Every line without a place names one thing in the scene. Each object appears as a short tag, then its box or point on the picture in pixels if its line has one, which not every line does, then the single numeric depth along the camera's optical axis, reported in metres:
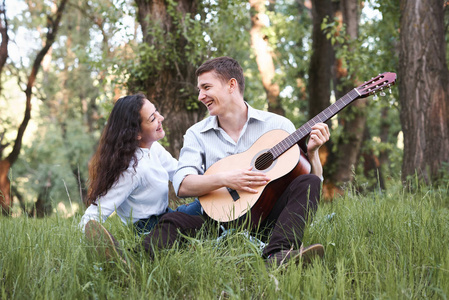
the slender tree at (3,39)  11.49
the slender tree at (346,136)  11.13
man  2.84
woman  3.34
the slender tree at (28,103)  11.80
